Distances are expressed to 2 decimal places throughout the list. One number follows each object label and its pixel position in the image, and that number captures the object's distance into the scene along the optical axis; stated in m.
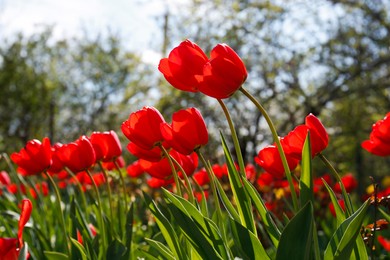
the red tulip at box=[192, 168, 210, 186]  1.18
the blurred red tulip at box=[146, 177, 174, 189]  1.11
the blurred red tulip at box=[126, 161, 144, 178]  1.27
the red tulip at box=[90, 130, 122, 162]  0.87
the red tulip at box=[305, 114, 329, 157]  0.67
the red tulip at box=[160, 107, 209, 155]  0.66
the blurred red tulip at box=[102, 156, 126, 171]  1.19
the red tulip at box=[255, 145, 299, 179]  0.70
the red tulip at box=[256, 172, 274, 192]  1.27
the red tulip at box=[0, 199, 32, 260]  0.59
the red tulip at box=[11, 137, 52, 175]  0.86
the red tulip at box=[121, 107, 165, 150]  0.69
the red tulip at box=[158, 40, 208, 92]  0.63
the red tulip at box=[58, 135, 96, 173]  0.83
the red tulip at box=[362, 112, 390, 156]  0.73
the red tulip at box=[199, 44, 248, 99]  0.61
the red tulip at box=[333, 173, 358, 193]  1.54
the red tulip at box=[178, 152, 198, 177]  0.81
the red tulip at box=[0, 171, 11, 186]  1.52
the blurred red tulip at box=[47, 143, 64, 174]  0.89
